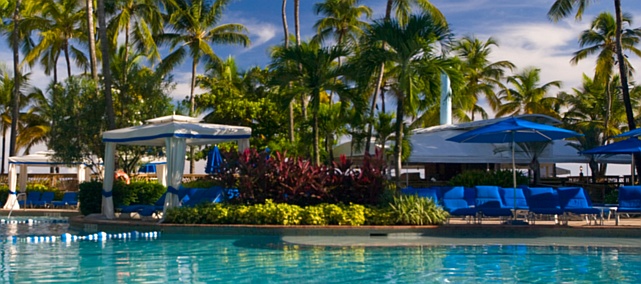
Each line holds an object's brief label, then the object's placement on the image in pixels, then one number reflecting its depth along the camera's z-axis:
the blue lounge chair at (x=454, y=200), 14.63
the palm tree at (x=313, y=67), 16.55
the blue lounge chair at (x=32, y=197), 25.62
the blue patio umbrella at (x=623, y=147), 16.34
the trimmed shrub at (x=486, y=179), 19.66
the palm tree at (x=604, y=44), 26.00
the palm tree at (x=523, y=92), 39.91
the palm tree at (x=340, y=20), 32.69
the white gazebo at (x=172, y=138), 15.42
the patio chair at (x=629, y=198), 13.40
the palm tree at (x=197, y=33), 32.78
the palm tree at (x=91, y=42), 21.89
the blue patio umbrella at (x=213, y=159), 18.89
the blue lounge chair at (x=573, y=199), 13.54
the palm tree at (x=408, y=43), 14.88
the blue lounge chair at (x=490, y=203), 13.66
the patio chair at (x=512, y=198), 14.95
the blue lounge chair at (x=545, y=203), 13.33
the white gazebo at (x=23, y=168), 24.34
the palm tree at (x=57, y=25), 30.42
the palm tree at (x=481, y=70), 39.12
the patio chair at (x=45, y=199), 25.38
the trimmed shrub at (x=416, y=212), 13.68
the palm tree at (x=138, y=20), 27.48
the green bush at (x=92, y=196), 18.08
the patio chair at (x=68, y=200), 24.38
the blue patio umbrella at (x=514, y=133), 13.93
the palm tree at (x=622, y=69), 21.02
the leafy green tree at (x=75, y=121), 20.41
